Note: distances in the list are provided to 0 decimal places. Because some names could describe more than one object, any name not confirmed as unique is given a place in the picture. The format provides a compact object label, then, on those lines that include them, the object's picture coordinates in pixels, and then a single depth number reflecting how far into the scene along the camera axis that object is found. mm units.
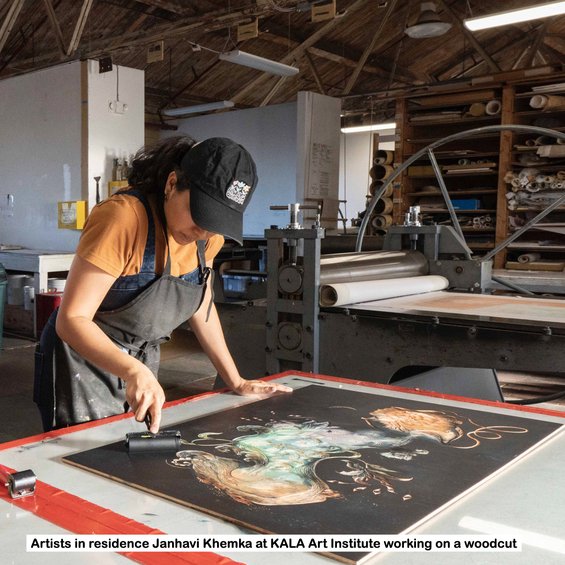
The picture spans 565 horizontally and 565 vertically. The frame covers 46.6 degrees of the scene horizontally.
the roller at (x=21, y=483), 943
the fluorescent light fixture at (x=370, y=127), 9094
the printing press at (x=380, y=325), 2127
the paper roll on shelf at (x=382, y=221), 7285
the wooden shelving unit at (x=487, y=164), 6406
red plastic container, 4961
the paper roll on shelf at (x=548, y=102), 6297
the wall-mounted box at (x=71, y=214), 5766
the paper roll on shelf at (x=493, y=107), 6707
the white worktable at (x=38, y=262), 5277
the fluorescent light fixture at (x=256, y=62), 6574
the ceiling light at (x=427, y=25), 6781
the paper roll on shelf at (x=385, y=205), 7242
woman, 1361
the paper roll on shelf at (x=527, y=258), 6441
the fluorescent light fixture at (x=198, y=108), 8555
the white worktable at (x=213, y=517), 810
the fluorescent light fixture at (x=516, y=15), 5418
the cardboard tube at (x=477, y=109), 6812
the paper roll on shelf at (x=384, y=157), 7336
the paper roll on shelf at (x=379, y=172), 7402
